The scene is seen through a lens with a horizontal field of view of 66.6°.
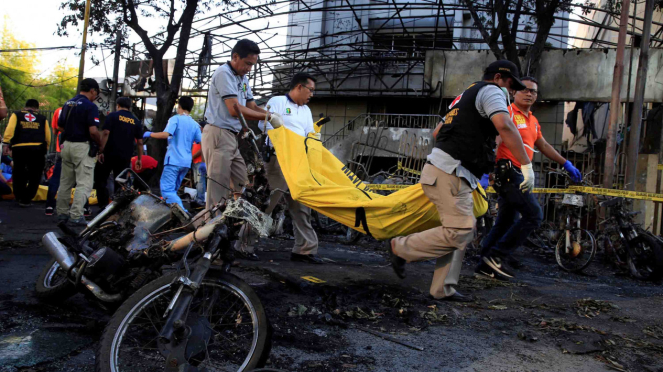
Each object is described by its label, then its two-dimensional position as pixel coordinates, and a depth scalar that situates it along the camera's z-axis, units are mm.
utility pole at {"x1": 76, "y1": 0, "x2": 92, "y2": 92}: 17747
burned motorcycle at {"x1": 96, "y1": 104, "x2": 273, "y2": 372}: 2209
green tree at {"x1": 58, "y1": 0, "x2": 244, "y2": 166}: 15625
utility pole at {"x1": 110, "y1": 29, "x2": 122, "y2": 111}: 18266
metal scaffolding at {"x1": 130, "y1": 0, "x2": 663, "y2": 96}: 19953
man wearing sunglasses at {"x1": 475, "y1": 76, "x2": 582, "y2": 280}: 5516
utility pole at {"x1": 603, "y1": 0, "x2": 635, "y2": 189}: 9359
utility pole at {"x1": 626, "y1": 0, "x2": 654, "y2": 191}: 9492
